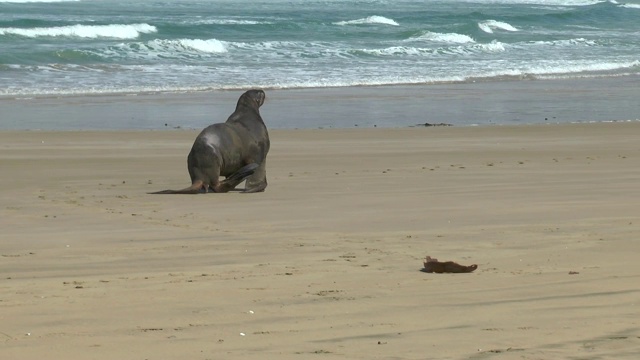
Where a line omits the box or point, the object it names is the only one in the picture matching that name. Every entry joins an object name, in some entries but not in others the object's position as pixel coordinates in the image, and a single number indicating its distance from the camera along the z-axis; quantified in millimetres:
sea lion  18672
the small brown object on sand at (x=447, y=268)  11359
